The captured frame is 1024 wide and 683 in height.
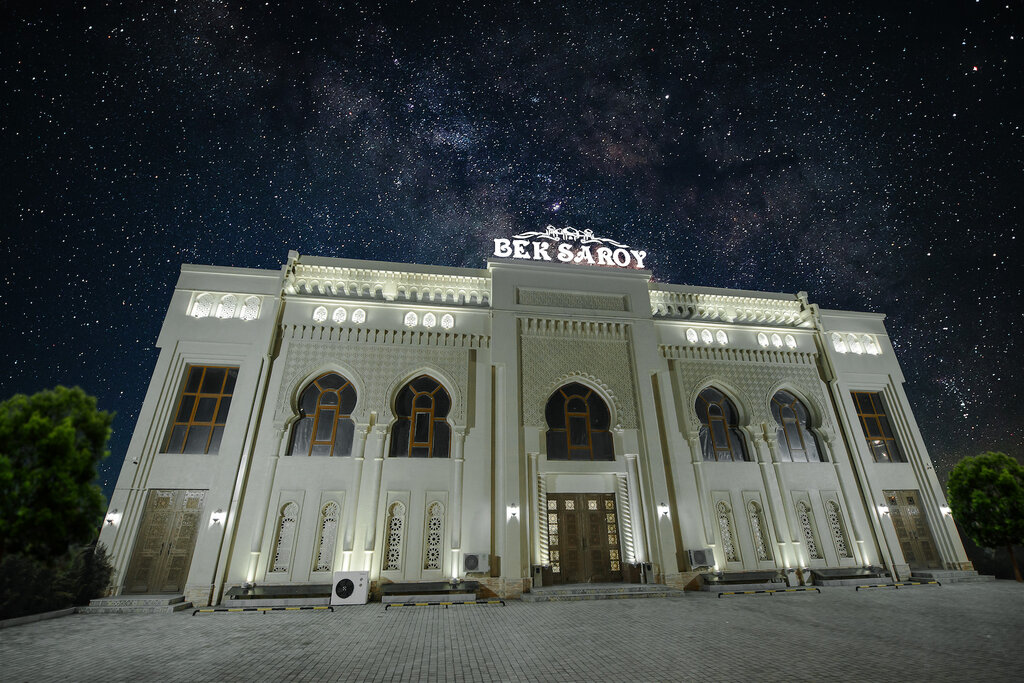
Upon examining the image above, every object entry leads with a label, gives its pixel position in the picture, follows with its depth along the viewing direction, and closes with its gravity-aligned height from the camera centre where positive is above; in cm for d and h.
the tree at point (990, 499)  1485 +128
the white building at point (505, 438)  1349 +339
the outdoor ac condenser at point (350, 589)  1205 -100
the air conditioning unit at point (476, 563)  1314 -45
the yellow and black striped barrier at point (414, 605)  1185 -139
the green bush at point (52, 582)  953 -64
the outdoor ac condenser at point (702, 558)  1404 -42
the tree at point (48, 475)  920 +150
